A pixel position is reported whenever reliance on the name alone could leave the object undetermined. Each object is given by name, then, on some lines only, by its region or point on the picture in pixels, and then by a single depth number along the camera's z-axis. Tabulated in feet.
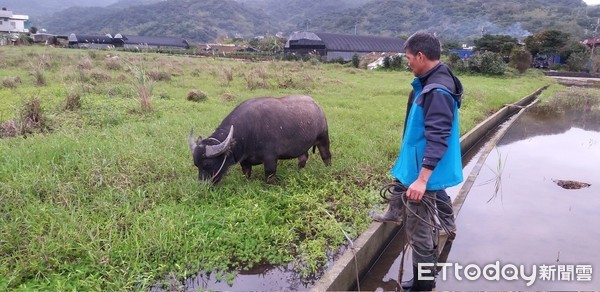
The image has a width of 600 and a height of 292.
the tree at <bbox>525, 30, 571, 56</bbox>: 131.34
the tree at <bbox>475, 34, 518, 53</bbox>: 131.78
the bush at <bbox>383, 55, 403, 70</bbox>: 100.94
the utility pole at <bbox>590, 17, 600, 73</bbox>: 118.98
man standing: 8.91
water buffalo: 15.60
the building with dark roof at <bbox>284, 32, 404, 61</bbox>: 153.89
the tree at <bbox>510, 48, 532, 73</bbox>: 94.63
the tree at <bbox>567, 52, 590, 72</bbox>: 123.03
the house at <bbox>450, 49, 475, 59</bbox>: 158.24
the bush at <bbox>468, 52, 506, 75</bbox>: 85.15
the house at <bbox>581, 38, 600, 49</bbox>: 133.20
